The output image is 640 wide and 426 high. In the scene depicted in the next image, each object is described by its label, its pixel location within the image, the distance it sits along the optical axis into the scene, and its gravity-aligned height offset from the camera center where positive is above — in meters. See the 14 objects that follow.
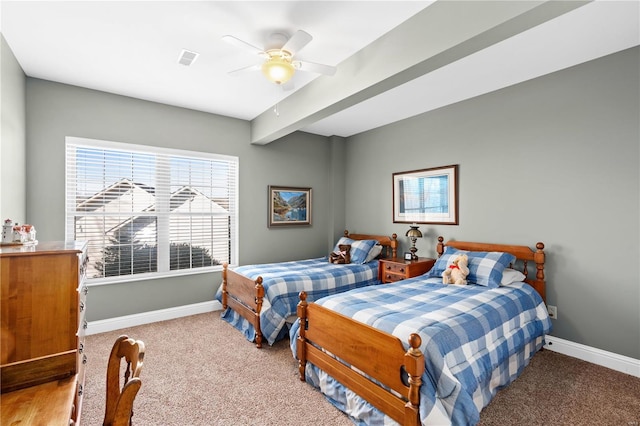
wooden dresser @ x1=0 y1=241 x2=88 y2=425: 1.36 -0.49
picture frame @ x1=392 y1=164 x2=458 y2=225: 3.91 +0.25
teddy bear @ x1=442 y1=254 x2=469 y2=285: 3.10 -0.58
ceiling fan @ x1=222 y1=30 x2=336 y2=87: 2.40 +1.16
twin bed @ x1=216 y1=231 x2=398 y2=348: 3.23 -0.80
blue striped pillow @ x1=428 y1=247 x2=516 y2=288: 2.97 -0.51
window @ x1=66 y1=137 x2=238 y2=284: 3.52 +0.09
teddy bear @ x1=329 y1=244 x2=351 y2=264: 4.34 -0.57
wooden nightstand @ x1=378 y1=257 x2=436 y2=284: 3.74 -0.66
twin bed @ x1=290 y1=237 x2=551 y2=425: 1.75 -0.87
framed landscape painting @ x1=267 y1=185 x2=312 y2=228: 4.80 +0.14
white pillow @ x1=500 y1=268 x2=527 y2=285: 2.99 -0.61
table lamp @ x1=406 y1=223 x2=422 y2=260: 4.03 -0.27
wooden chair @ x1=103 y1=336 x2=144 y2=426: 0.96 -0.58
